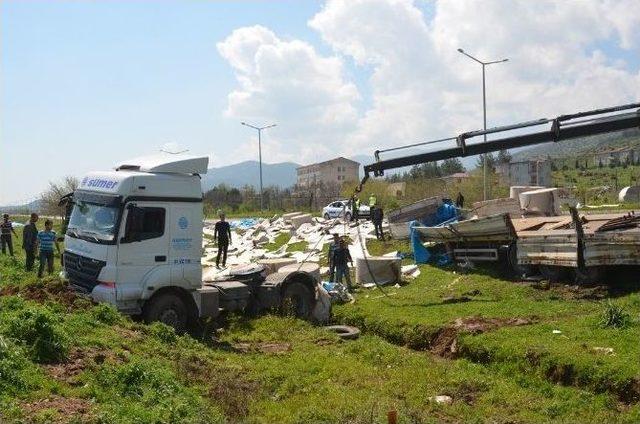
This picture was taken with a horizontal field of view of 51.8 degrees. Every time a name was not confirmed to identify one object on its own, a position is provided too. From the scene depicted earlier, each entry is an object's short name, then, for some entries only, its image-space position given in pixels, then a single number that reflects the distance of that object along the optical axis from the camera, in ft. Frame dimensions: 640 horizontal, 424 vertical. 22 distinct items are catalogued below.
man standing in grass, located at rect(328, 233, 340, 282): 60.23
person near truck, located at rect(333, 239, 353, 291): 59.72
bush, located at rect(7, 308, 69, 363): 26.27
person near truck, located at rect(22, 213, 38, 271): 61.62
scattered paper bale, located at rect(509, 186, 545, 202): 92.43
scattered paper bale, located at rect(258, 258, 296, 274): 56.34
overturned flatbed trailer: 46.47
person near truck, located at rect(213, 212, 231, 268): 69.97
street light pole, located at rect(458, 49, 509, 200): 109.61
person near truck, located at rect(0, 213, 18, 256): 79.71
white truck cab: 38.50
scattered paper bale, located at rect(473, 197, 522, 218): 78.79
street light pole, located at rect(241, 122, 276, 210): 186.41
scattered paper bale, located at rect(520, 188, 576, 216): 72.54
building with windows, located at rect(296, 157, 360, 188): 401.08
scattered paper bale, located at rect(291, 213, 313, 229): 108.58
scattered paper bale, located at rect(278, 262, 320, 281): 51.11
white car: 122.67
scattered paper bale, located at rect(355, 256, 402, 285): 61.41
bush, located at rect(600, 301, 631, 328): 36.09
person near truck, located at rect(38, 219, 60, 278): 57.31
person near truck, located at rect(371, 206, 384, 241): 85.81
